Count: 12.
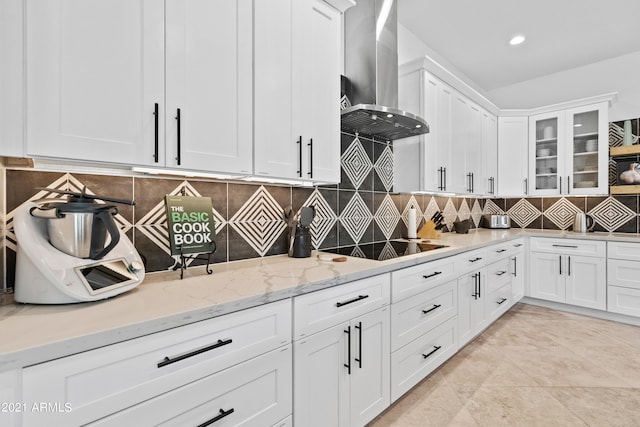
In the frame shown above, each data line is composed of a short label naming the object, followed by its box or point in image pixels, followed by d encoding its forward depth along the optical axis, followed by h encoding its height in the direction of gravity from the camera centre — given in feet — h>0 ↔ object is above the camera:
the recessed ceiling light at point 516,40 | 10.02 +6.07
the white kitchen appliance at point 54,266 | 2.90 -0.57
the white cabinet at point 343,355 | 4.00 -2.19
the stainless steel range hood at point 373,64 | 7.09 +3.76
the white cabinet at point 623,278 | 9.65 -2.14
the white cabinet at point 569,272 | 10.31 -2.14
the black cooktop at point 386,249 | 6.28 -0.88
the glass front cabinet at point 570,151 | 11.08 +2.54
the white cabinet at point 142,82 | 3.01 +1.58
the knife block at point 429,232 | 9.23 -0.59
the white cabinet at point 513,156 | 12.72 +2.56
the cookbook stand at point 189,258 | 4.27 -0.76
